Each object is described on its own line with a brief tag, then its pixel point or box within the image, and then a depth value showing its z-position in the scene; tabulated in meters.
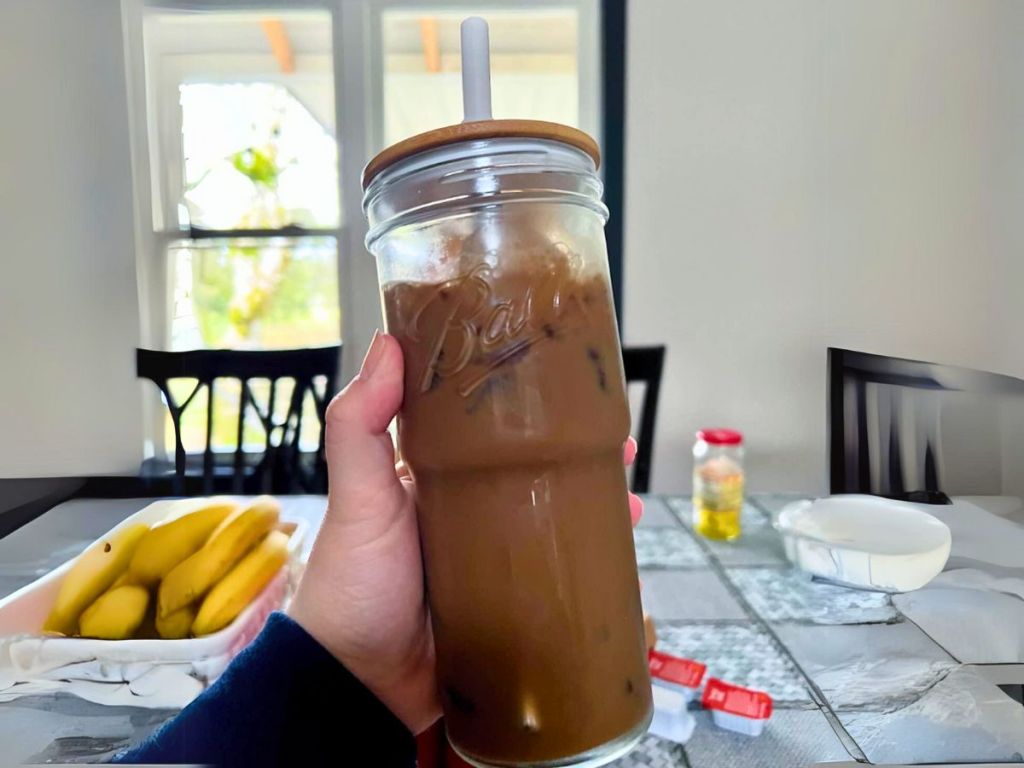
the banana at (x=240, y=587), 0.56
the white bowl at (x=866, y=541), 0.67
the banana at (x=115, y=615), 0.55
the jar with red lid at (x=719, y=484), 0.74
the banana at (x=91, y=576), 0.57
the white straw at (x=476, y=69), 0.30
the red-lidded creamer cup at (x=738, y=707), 0.49
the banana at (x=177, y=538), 0.63
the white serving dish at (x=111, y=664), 0.54
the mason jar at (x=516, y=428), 0.30
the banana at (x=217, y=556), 0.57
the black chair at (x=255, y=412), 0.68
